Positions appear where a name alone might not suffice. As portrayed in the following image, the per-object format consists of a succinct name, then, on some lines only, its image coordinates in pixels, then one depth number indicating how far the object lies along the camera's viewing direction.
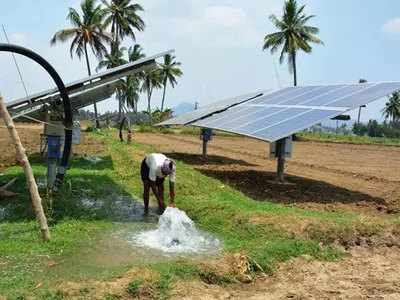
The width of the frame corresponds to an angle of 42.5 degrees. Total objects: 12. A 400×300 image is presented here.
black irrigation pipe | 9.28
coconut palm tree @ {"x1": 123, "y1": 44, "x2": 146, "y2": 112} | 58.31
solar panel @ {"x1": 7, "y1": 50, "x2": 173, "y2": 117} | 11.88
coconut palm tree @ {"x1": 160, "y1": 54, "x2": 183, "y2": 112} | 66.75
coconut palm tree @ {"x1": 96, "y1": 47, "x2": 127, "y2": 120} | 44.05
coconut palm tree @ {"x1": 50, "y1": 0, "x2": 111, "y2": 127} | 43.25
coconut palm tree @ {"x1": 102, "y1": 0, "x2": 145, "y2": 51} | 44.84
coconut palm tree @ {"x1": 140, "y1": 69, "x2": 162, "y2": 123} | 64.72
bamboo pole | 8.20
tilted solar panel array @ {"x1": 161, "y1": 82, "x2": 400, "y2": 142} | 13.13
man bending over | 9.62
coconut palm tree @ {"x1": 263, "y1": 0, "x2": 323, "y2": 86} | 43.22
